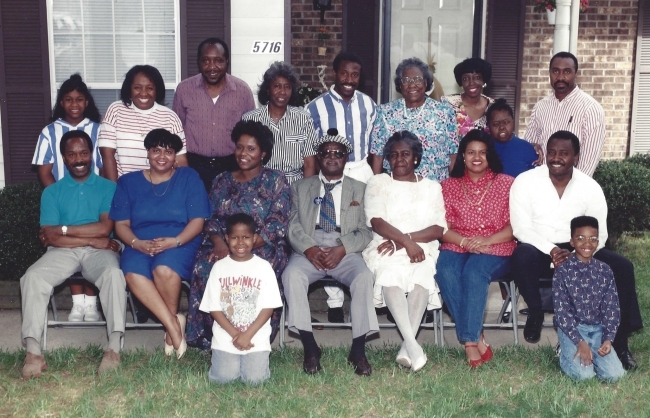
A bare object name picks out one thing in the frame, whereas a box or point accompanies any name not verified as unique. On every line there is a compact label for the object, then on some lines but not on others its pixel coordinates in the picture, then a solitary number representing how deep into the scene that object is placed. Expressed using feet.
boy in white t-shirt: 14.96
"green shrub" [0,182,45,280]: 20.06
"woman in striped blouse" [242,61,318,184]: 18.03
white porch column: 20.98
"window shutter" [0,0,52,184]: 22.13
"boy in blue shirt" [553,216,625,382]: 15.16
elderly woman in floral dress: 18.12
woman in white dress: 16.57
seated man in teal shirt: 16.15
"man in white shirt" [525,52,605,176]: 18.33
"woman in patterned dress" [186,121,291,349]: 16.38
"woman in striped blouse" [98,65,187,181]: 17.90
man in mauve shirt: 18.45
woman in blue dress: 16.30
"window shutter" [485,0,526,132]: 27.68
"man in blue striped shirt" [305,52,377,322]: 18.48
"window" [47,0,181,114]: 22.38
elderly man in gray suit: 15.92
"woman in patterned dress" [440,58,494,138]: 18.65
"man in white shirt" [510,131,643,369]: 16.14
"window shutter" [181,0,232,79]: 21.68
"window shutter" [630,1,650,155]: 29.60
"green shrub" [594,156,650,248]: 24.43
